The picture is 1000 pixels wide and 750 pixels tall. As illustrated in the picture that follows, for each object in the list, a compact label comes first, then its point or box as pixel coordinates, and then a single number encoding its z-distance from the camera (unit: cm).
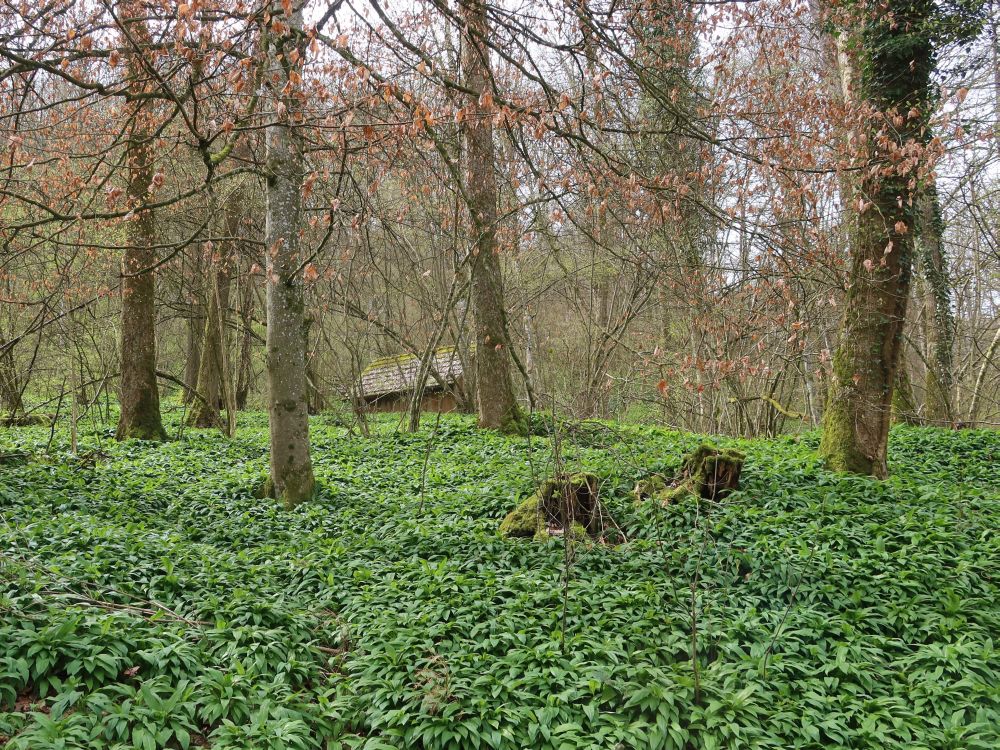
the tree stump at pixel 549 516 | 702
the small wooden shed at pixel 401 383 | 1767
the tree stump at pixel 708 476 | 745
